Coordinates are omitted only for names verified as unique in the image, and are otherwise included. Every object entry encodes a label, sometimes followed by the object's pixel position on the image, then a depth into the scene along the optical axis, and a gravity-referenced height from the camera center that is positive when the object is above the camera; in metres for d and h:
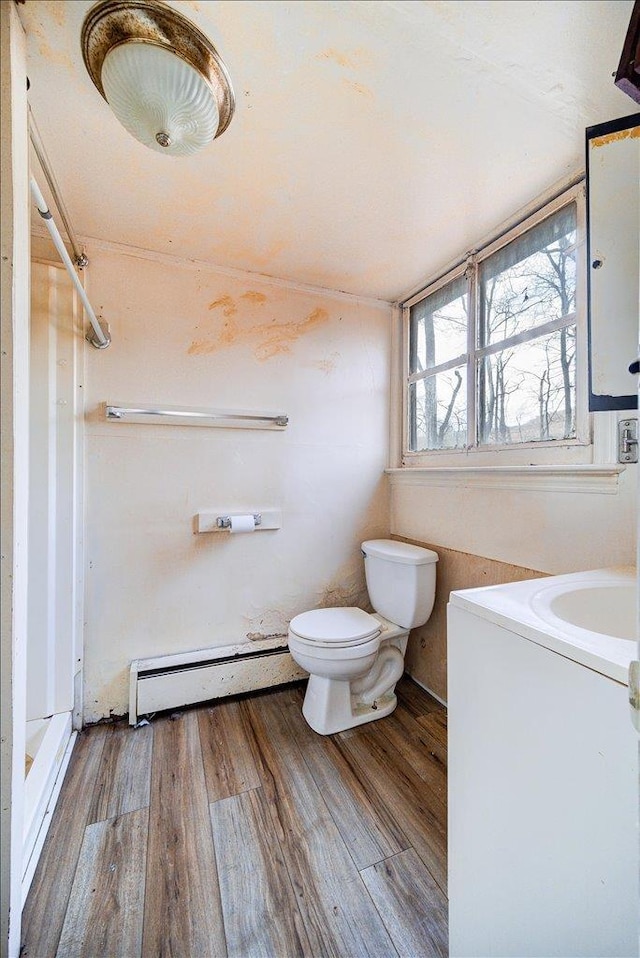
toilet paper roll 1.60 -0.20
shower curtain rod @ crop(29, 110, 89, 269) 0.93 +0.90
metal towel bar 1.47 +0.28
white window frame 1.13 +0.38
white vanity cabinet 0.47 -0.51
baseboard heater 1.50 -0.88
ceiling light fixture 0.71 +0.89
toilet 1.40 -0.66
